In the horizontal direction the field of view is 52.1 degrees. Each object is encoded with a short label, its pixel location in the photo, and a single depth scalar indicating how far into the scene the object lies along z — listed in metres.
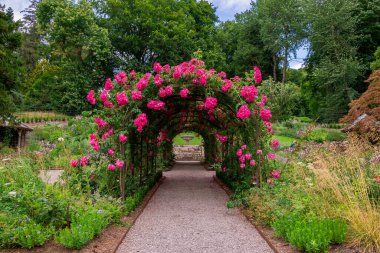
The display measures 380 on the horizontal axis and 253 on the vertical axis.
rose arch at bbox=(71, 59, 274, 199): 6.54
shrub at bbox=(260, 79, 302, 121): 28.06
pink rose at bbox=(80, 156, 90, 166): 6.69
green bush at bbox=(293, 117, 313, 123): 33.78
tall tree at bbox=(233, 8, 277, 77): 38.75
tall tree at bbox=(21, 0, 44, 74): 39.22
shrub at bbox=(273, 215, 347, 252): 3.90
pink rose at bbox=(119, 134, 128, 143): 6.27
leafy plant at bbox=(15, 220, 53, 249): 3.95
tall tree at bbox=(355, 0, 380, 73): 29.16
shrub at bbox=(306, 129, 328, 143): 18.34
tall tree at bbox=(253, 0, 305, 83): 36.03
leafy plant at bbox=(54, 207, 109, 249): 3.97
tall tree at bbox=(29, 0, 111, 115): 26.58
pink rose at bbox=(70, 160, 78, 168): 6.56
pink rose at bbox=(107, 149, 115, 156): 6.41
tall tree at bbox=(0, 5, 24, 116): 14.81
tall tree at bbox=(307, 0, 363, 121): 27.33
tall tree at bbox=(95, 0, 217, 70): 26.30
